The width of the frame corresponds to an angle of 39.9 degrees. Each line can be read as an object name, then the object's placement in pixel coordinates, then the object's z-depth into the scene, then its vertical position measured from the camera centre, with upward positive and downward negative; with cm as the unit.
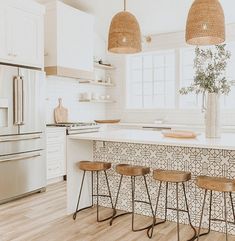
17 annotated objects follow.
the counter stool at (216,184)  262 -57
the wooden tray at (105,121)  654 -13
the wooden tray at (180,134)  333 -20
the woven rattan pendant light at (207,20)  265 +78
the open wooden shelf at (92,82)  641 +65
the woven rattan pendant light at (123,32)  321 +83
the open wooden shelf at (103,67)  665 +102
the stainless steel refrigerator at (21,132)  410 -23
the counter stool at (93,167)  350 -57
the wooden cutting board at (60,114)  587 +1
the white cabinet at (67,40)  528 +128
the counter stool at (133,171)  324 -57
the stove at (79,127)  529 -22
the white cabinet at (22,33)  416 +111
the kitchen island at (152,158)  315 -48
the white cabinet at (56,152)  504 -60
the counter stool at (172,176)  293 -56
